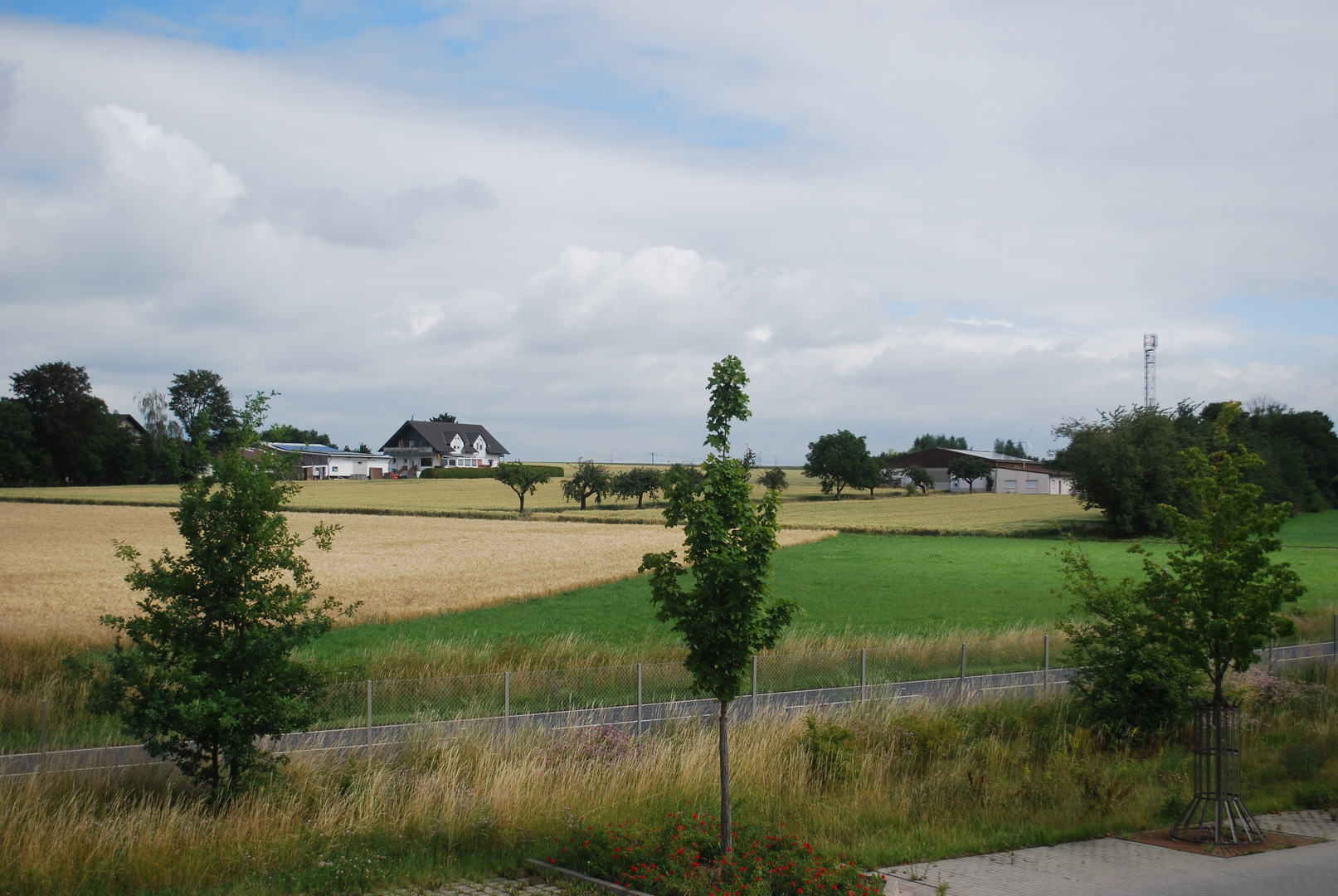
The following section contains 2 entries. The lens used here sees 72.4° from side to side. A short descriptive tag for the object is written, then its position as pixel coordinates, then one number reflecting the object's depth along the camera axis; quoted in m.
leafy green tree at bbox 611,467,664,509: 89.00
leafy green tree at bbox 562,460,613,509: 88.50
